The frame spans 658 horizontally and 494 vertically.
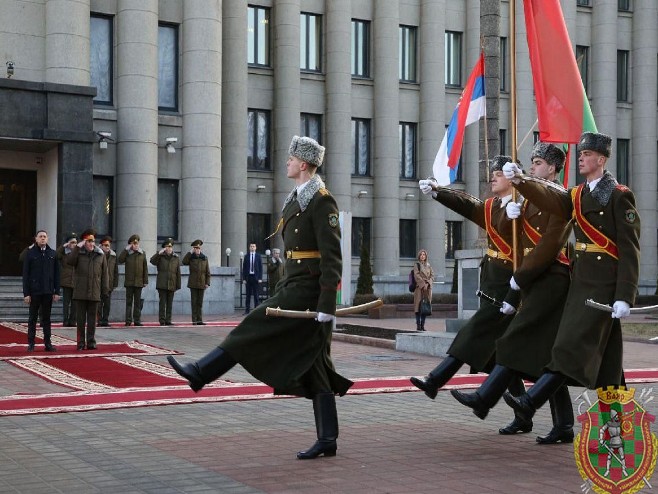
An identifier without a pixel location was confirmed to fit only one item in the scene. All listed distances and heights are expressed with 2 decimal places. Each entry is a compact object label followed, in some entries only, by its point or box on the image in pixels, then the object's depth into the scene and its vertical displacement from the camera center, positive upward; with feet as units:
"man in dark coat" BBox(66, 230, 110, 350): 58.34 -2.05
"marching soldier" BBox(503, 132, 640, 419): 24.85 -0.47
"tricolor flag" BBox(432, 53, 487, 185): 61.93 +7.47
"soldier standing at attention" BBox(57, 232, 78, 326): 68.66 -2.03
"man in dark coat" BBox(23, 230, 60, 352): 57.36 -1.95
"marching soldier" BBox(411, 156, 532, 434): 27.94 -1.05
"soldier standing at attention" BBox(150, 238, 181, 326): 83.10 -2.35
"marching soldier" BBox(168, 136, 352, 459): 25.31 -1.90
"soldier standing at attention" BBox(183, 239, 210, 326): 84.99 -1.99
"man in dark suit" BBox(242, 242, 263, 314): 101.55 -2.25
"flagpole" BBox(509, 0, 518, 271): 28.19 +3.53
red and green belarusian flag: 30.99 +5.04
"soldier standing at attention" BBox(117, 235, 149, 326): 81.41 -2.11
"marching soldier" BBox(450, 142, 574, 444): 26.35 -1.35
